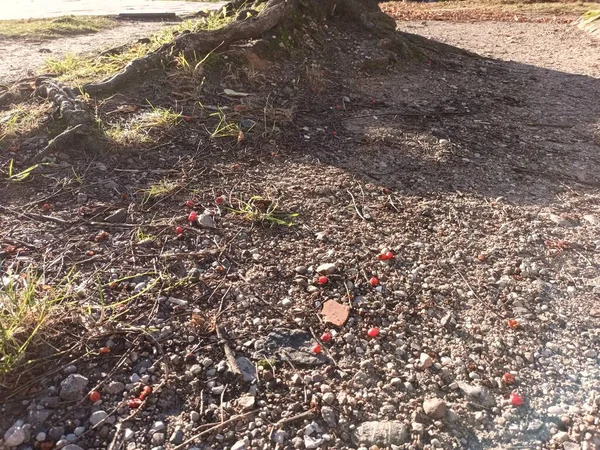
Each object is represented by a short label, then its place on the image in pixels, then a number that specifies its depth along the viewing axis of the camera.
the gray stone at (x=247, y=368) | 0.52
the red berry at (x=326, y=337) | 0.56
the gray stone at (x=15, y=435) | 0.44
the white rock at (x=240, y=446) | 0.45
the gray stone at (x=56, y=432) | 0.45
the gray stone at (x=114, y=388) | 0.49
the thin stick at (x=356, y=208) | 0.79
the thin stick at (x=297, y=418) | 0.47
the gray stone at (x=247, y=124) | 1.02
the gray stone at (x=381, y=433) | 0.46
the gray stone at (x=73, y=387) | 0.48
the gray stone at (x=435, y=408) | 0.48
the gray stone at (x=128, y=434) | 0.45
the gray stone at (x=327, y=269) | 0.66
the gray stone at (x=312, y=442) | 0.45
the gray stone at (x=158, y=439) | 0.45
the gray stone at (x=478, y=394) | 0.50
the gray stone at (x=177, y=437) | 0.45
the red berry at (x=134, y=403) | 0.48
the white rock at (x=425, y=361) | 0.54
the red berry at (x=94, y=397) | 0.48
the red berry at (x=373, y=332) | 0.57
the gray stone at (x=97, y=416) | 0.46
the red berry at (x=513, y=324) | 0.58
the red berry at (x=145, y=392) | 0.49
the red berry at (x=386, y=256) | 0.69
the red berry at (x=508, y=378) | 0.52
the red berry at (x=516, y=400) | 0.49
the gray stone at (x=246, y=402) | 0.49
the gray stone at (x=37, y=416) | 0.46
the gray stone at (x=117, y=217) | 0.74
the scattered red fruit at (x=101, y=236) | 0.69
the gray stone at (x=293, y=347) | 0.54
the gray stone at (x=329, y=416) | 0.48
